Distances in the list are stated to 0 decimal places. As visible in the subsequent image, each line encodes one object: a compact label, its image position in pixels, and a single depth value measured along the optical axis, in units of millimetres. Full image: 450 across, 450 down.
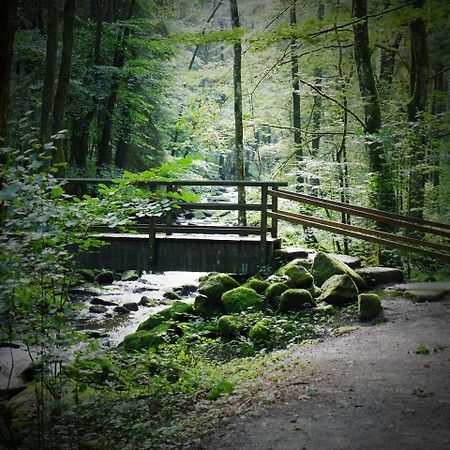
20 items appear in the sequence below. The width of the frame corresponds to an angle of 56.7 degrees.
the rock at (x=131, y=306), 11730
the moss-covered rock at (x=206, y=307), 8469
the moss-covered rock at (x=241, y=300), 8000
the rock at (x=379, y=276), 8180
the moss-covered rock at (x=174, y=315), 8594
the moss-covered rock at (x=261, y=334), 6836
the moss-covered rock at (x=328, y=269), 7910
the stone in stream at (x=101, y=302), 12258
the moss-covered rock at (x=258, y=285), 8477
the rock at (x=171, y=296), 12814
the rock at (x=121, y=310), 11547
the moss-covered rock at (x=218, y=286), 8695
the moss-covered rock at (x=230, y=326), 7336
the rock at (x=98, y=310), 11481
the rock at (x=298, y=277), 8086
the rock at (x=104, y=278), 14516
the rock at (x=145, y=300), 12195
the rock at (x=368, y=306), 6695
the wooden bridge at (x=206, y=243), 8961
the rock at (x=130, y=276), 15100
